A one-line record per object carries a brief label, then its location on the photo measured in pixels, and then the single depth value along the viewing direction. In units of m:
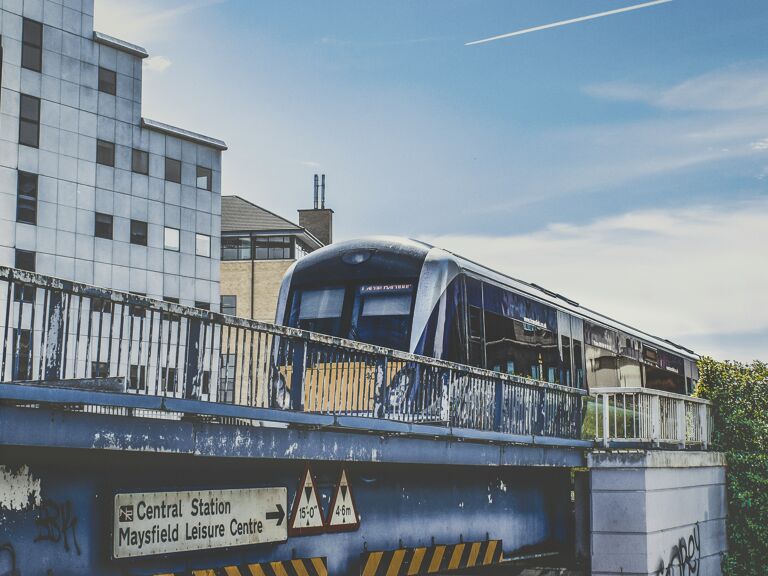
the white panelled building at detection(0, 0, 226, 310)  43.91
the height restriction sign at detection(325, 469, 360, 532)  11.84
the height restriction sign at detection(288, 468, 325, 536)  11.09
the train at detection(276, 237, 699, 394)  17.88
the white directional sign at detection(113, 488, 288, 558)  8.61
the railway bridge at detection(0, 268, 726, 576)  7.84
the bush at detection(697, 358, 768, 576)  23.16
